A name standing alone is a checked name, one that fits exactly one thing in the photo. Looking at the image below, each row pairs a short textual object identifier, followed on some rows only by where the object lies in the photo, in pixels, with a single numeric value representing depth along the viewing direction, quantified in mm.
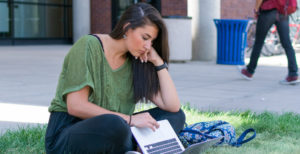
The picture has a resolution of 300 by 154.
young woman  4095
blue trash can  16062
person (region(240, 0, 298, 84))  10721
